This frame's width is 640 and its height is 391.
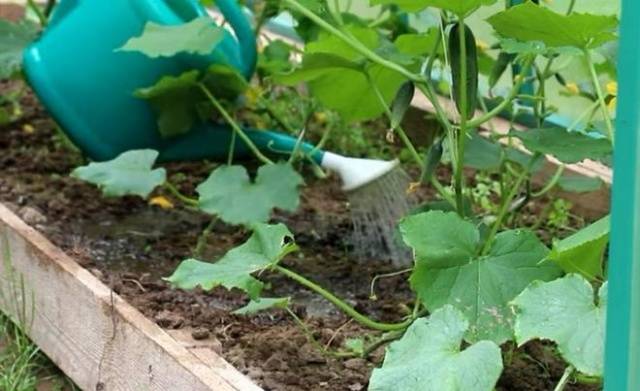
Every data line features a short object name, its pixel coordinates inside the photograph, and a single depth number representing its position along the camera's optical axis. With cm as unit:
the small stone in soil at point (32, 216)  238
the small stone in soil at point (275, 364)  181
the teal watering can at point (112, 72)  248
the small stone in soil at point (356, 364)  183
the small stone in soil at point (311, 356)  184
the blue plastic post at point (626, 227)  111
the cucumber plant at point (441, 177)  146
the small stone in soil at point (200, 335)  190
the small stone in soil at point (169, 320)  195
